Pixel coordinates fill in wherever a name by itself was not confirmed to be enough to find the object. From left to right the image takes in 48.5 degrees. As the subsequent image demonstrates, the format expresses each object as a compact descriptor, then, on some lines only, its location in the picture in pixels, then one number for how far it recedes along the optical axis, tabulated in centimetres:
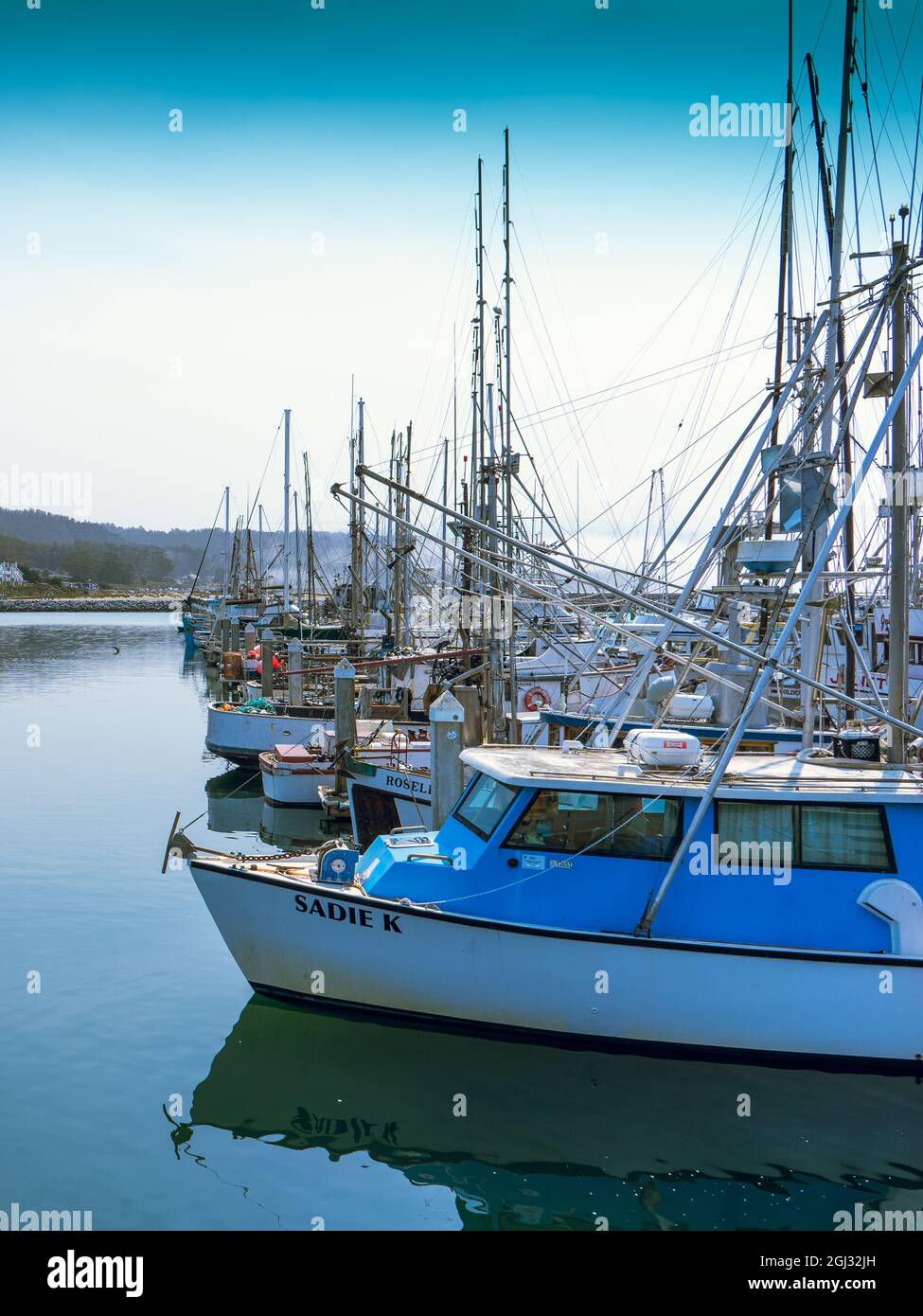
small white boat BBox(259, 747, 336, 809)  2367
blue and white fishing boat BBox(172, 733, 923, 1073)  964
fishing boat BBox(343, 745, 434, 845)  1908
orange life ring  2655
